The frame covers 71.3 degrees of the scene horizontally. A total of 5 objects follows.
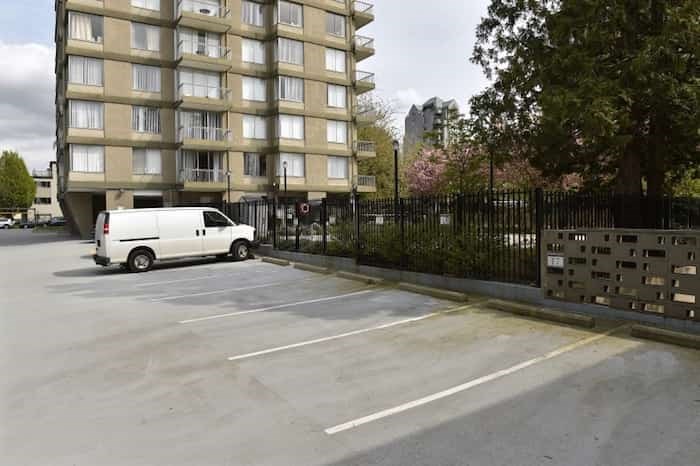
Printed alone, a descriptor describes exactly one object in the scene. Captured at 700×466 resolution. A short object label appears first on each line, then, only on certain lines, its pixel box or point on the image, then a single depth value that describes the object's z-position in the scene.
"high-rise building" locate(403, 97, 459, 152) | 99.34
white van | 15.00
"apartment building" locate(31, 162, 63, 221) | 99.44
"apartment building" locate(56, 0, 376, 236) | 30.42
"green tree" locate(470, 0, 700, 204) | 8.13
